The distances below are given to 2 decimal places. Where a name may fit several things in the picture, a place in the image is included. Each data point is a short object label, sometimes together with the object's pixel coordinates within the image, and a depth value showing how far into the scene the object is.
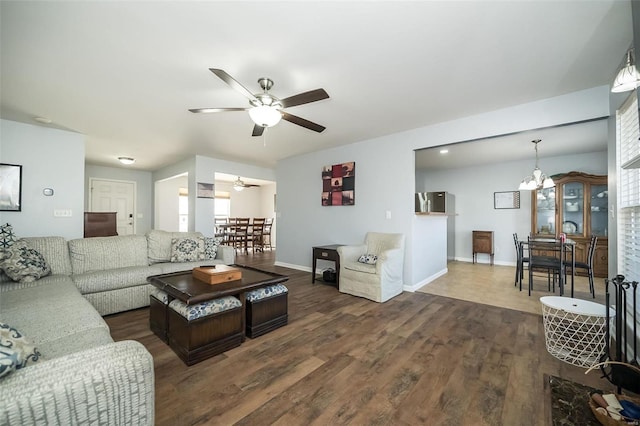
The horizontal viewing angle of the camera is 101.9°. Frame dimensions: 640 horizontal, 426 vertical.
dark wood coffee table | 1.97
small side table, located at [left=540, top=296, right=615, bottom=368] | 1.97
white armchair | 3.36
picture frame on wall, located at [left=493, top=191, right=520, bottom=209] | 5.84
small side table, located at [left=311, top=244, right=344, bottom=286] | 3.93
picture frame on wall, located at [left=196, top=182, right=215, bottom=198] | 5.49
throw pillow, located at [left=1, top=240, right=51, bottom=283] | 2.48
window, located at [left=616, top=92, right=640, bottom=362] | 2.01
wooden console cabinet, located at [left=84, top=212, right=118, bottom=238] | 4.60
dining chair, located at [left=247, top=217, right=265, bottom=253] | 8.04
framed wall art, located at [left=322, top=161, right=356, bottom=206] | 4.55
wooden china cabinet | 4.71
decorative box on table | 2.30
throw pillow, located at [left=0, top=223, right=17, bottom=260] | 2.64
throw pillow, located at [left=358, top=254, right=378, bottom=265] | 3.71
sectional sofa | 0.80
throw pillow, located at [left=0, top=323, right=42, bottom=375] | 0.85
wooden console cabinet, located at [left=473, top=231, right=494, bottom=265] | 5.97
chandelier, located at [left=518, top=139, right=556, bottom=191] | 4.39
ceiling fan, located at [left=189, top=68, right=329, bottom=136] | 2.13
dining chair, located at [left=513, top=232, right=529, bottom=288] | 4.04
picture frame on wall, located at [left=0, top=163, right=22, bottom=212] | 3.49
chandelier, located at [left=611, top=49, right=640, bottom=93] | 1.46
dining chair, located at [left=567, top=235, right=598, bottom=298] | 3.65
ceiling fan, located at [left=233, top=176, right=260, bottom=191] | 8.20
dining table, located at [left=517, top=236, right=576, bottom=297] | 3.64
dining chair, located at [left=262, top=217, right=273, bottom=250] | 9.26
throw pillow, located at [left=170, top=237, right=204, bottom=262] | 3.62
